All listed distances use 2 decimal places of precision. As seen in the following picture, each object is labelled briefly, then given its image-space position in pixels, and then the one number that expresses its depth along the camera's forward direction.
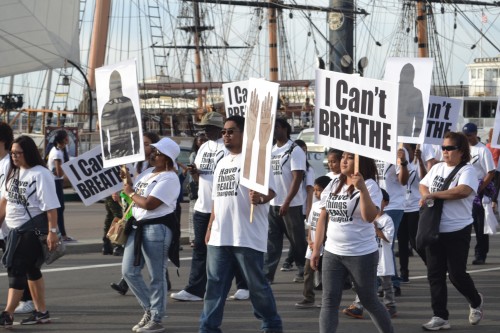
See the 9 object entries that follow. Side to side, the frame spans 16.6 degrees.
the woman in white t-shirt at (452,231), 13.85
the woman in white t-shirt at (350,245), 11.38
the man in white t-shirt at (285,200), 17.13
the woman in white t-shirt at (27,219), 13.85
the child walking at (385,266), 14.98
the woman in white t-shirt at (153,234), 13.50
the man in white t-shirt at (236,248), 11.96
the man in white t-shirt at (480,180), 20.15
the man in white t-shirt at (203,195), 15.97
